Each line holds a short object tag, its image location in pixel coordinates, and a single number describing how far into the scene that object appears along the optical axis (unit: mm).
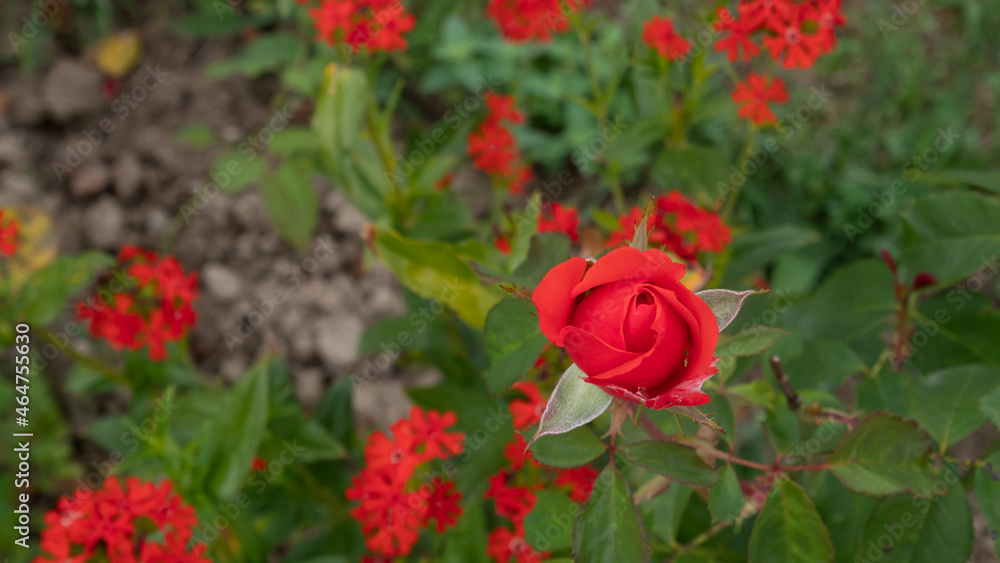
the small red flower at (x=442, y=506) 707
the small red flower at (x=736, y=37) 693
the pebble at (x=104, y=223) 1320
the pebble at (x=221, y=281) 1310
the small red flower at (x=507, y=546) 687
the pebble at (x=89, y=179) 1364
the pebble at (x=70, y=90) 1428
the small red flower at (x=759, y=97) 734
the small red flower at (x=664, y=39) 743
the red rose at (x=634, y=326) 522
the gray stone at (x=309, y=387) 1249
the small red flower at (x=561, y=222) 682
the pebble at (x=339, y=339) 1269
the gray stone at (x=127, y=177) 1365
